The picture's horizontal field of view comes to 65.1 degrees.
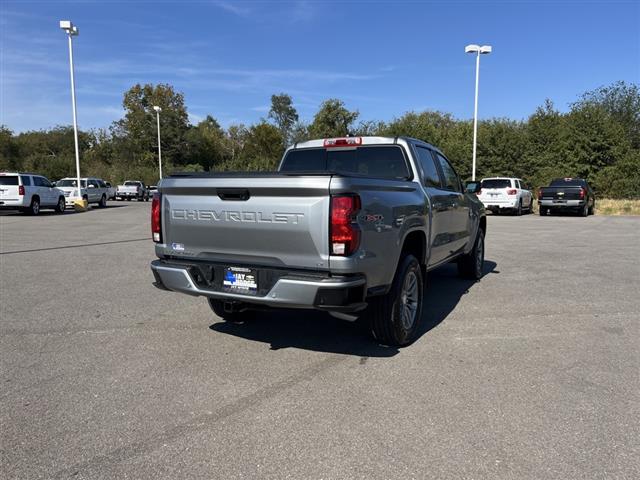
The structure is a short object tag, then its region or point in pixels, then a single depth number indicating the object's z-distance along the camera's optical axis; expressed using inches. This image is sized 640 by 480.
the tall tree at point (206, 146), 2650.1
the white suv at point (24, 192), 834.8
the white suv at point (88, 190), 1091.9
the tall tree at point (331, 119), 2073.1
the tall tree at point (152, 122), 2559.1
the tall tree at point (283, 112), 3353.8
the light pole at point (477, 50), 1069.8
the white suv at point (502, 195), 943.0
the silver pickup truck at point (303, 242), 150.2
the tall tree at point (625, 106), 1880.0
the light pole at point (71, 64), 974.4
